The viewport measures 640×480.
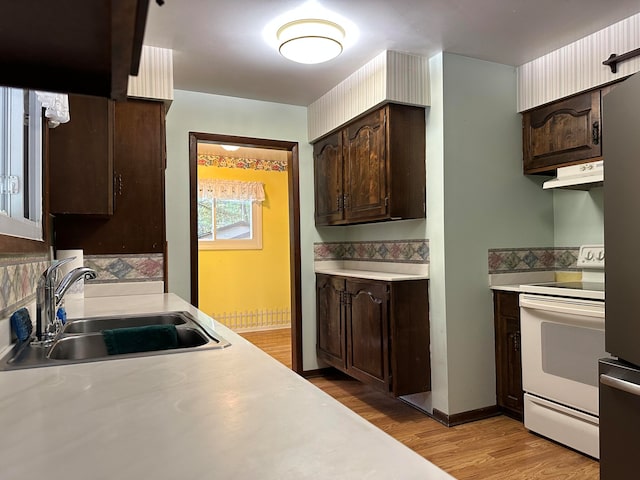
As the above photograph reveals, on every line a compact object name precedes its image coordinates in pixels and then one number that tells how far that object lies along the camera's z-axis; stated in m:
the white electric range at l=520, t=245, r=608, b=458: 2.22
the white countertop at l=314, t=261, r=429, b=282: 2.93
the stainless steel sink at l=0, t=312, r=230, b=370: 1.10
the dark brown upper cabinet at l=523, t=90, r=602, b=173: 2.57
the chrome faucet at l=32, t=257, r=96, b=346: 1.29
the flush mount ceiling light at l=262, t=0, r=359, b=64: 2.26
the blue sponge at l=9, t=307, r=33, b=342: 1.20
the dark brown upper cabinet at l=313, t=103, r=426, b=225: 2.86
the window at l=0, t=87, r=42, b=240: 1.35
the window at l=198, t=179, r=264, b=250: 5.68
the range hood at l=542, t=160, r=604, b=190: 2.38
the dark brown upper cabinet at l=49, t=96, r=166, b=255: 2.60
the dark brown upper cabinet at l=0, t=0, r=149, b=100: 0.39
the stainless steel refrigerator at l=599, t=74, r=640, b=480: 1.51
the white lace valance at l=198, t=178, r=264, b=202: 5.65
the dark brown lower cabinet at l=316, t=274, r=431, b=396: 2.81
